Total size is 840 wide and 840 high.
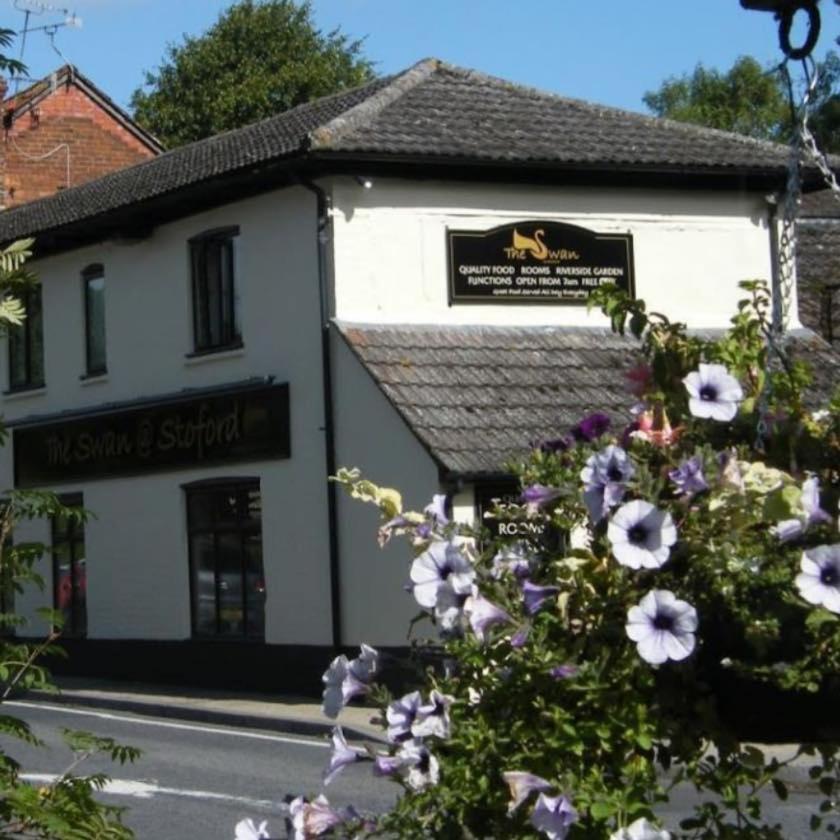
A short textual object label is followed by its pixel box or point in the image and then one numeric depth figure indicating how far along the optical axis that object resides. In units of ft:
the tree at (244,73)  179.01
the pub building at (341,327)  65.57
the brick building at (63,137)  125.80
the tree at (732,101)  224.53
